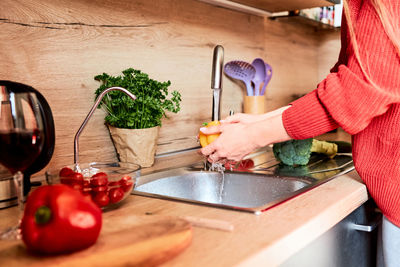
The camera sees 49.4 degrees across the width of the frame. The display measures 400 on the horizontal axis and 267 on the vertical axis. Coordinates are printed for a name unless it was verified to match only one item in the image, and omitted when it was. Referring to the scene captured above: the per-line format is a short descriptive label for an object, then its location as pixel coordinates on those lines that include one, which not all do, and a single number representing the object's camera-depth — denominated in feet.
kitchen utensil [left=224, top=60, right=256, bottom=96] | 6.32
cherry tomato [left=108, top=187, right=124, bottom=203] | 2.94
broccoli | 4.88
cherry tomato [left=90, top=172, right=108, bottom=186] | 2.91
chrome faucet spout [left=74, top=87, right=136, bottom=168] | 3.71
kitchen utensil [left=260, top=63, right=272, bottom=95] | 6.61
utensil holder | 6.38
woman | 2.99
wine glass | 2.25
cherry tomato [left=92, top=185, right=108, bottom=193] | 2.90
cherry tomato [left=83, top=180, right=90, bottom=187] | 2.93
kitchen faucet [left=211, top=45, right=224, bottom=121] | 4.94
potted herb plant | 4.33
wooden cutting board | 1.95
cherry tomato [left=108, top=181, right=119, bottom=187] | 2.98
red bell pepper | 1.91
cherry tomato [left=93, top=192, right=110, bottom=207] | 2.88
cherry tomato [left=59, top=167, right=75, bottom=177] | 3.10
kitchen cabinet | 2.98
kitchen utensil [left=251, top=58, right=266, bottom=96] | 6.55
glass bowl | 2.90
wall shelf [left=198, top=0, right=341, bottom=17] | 6.23
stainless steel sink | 4.25
